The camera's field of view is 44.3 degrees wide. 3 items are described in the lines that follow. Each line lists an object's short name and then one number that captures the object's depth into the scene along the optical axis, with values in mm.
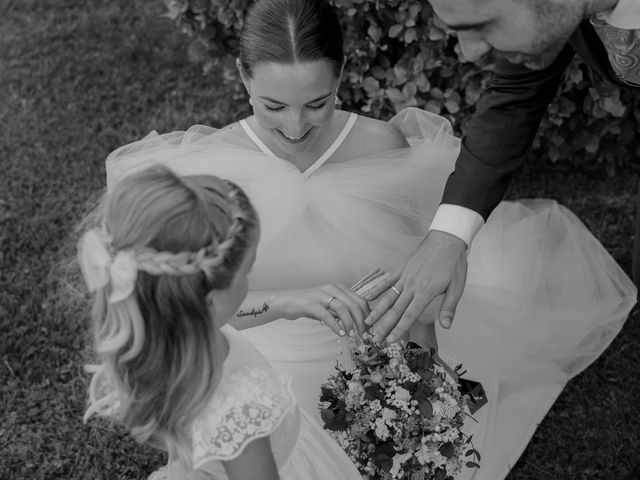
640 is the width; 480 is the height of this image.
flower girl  1829
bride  2695
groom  2186
